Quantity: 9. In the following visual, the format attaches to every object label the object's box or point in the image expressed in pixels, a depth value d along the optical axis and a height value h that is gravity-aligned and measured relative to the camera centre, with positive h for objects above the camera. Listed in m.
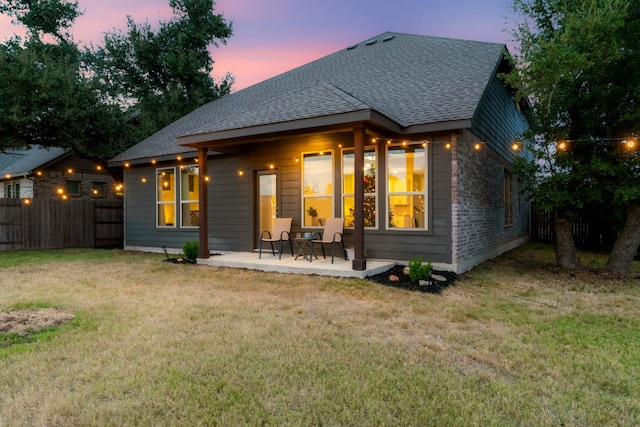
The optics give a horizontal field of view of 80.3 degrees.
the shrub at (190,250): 8.24 -0.94
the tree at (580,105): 6.29 +1.87
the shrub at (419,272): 5.74 -1.00
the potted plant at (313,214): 8.17 -0.17
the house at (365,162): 6.67 +0.98
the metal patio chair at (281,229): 8.19 -0.49
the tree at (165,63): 17.70 +6.94
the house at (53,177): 16.41 +1.39
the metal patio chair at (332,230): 7.32 -0.48
